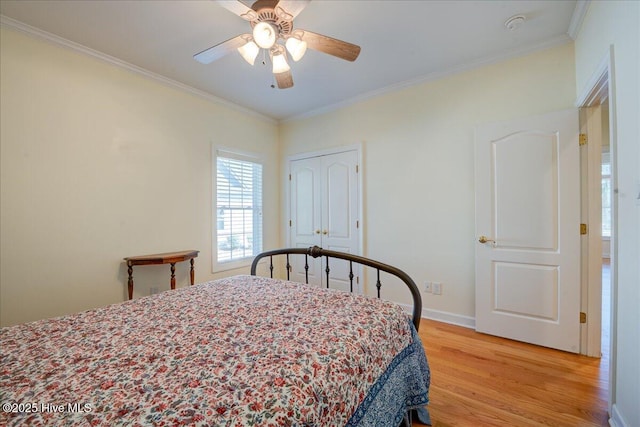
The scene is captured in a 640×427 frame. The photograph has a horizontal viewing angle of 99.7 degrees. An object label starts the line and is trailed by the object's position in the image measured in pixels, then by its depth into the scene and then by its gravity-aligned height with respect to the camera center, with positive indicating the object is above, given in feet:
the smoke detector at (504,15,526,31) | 6.68 +4.81
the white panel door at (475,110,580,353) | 7.34 -0.52
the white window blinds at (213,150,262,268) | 11.31 +0.14
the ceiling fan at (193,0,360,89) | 4.94 +3.60
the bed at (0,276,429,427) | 2.36 -1.69
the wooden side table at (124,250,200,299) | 8.36 -1.48
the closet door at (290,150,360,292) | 11.57 +0.15
